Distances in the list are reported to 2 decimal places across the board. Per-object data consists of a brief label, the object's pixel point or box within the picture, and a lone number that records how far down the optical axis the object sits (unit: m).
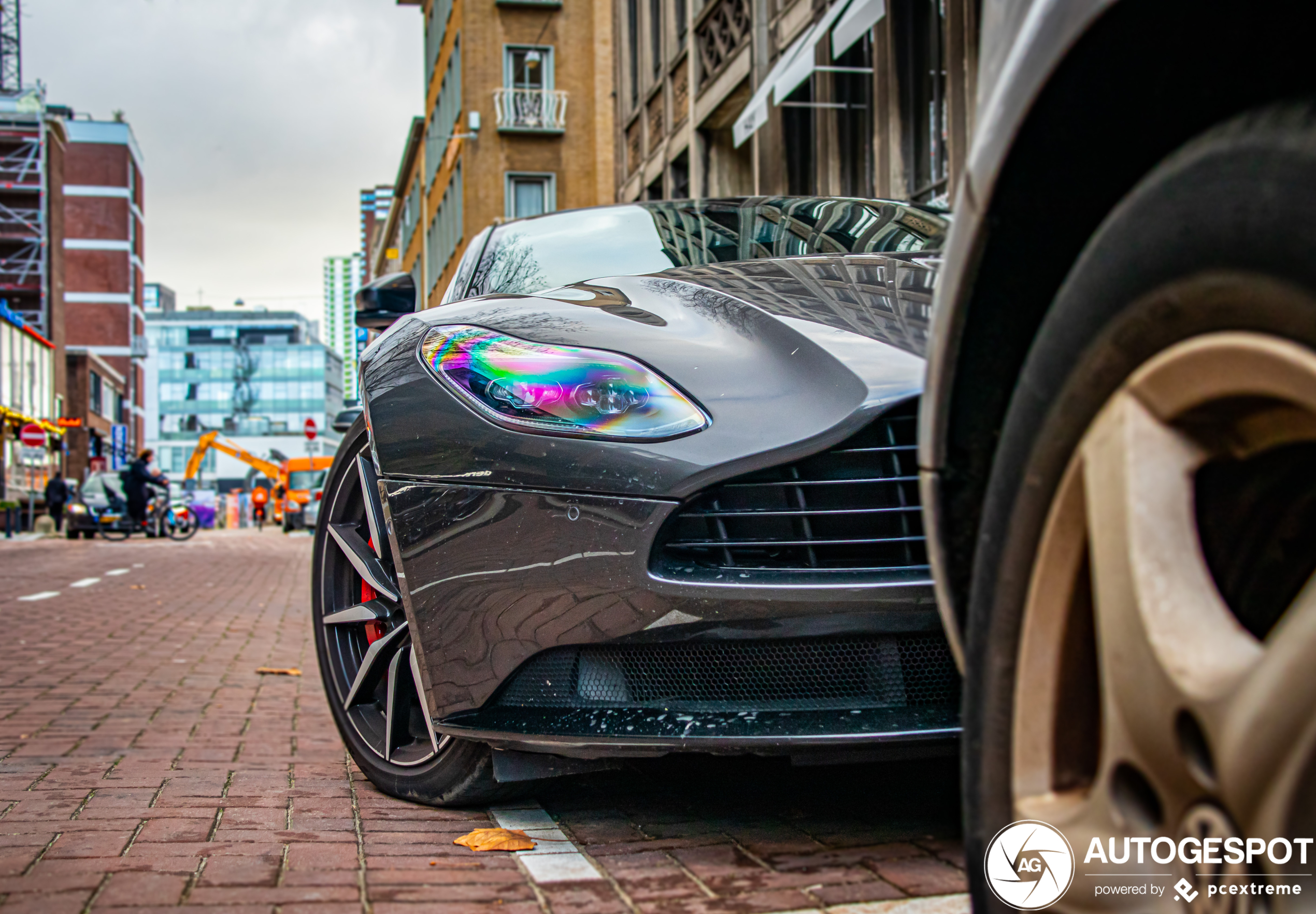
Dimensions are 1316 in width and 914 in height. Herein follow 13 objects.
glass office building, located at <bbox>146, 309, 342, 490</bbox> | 132.62
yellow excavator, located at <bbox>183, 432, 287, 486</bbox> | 39.38
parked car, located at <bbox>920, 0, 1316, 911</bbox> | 1.00
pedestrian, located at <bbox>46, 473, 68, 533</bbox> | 33.31
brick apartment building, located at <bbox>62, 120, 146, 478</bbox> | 81.00
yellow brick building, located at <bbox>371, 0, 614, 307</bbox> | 33.91
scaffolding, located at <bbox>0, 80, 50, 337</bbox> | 60.72
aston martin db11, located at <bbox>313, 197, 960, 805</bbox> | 2.29
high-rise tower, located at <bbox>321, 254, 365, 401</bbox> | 121.49
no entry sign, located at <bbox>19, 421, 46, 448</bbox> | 29.12
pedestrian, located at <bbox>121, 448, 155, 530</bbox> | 27.31
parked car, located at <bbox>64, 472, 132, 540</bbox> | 27.69
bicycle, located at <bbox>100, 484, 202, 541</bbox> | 27.36
